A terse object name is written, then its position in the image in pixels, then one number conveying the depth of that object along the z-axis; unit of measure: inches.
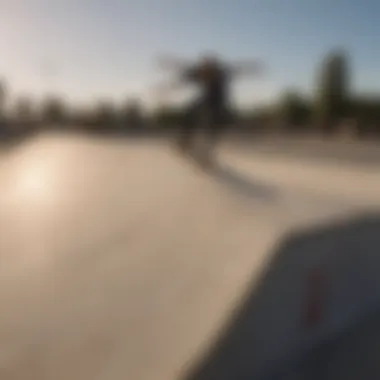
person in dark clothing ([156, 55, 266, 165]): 206.8
